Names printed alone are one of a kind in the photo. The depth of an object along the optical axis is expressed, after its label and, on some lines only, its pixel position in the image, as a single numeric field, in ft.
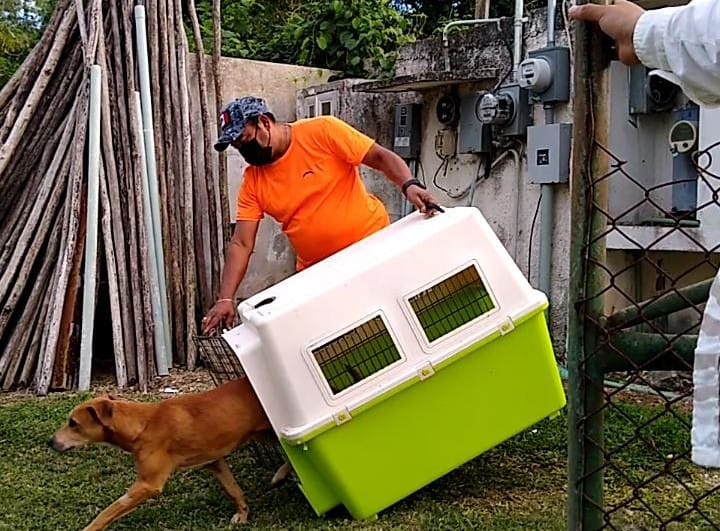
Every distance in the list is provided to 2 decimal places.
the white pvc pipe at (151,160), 18.06
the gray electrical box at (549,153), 17.21
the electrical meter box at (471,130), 19.48
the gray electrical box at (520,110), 18.61
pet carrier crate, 9.16
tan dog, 10.02
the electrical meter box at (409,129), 21.54
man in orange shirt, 11.44
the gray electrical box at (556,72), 17.33
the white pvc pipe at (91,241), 16.99
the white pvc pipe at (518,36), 18.90
